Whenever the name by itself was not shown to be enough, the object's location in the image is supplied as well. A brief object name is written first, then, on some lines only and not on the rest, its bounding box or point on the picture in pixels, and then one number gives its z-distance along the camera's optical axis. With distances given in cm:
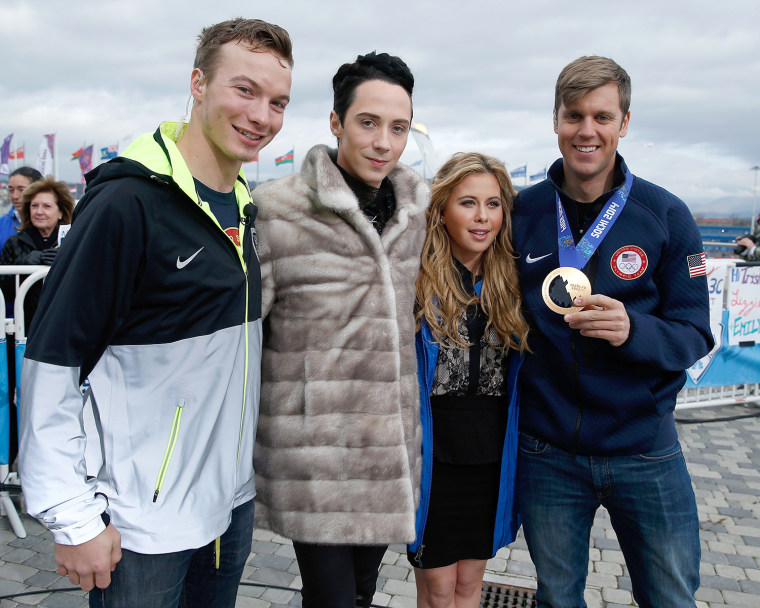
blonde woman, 255
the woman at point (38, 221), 554
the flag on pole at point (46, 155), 2798
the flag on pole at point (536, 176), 3836
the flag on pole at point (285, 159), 3416
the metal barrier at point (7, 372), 416
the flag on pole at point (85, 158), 3388
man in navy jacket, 231
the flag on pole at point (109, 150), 2948
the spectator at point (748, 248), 912
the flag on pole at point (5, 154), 2969
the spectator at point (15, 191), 639
